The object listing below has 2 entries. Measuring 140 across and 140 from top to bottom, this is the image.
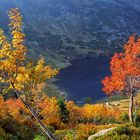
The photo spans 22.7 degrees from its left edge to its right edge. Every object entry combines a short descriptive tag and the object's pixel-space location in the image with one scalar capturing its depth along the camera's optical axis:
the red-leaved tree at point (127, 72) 57.09
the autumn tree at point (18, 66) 23.98
